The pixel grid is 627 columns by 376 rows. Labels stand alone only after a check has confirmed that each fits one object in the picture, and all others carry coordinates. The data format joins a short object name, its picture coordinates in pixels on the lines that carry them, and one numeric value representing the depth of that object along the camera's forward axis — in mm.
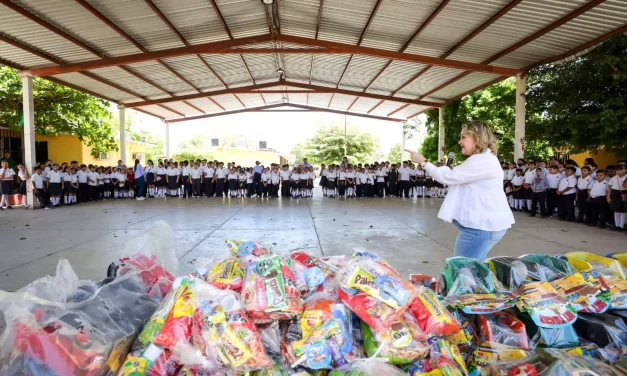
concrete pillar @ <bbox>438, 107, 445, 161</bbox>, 19531
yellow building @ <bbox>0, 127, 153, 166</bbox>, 21219
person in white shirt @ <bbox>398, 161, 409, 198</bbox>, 16422
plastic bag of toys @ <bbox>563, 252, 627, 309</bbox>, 1927
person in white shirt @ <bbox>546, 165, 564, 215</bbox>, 9930
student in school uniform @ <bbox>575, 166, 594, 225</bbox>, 8982
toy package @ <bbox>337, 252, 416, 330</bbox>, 1730
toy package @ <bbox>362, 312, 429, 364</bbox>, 1659
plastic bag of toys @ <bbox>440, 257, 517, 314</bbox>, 1878
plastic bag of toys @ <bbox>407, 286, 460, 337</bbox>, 1771
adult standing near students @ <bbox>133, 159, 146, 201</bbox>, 15242
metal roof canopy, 8875
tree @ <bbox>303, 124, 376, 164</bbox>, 43312
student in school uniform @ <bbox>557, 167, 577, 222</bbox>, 9344
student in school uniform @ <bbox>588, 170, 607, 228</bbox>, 8492
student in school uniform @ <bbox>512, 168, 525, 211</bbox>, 11440
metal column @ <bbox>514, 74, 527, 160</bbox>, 12586
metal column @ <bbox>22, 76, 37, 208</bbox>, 12102
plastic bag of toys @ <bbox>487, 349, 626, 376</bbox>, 1409
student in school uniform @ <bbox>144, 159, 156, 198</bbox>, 16031
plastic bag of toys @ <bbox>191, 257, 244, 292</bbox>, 1986
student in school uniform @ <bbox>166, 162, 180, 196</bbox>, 15992
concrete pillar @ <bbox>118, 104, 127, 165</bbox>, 17844
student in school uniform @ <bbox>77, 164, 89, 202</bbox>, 14000
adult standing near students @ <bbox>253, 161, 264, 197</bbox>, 15852
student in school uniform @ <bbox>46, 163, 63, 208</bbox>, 12555
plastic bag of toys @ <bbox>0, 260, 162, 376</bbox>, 1471
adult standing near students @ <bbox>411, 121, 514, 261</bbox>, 2561
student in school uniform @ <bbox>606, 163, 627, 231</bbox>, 7855
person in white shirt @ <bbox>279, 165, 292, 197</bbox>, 15789
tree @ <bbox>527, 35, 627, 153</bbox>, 9133
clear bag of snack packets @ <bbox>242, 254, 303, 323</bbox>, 1756
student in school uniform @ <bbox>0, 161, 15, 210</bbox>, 12188
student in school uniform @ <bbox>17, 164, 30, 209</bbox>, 12120
